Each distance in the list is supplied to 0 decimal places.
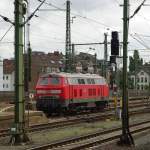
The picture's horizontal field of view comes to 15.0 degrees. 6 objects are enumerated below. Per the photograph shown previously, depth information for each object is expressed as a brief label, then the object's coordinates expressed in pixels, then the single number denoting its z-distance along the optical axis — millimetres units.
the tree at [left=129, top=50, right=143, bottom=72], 158462
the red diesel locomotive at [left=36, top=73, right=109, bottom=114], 38594
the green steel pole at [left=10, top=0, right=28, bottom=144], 19766
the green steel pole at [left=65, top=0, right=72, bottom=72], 58697
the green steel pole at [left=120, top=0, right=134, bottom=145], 20000
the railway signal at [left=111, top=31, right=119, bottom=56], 24703
